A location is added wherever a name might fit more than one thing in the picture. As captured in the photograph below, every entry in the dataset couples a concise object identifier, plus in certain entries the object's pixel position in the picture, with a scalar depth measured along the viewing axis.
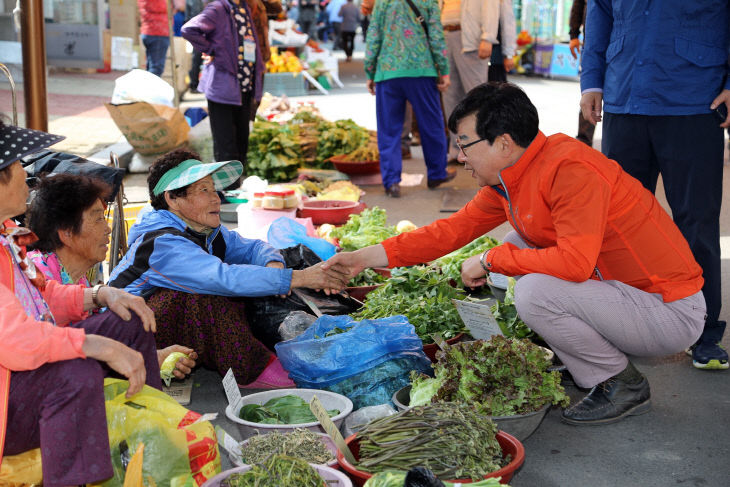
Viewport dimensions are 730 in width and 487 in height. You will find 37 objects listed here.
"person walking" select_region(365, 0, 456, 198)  7.72
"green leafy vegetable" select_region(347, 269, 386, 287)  4.91
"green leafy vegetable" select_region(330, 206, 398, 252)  5.43
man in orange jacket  3.18
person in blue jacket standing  3.85
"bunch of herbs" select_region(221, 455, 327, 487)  2.30
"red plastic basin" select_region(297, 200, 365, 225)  6.58
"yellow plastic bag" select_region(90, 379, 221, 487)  2.45
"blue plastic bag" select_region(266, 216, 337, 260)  4.94
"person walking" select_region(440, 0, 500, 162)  8.59
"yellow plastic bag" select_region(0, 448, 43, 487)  2.42
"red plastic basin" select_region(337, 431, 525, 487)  2.47
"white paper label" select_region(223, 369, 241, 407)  3.06
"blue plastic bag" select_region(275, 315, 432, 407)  3.38
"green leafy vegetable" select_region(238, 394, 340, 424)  3.09
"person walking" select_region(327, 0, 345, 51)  30.57
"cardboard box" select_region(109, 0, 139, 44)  12.02
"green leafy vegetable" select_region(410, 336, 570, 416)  3.01
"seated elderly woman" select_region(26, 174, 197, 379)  3.34
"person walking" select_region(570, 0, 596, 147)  8.15
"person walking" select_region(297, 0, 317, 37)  30.08
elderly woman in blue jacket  3.63
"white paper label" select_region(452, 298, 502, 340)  3.41
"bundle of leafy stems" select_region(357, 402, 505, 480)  2.44
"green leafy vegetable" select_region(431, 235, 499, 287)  4.95
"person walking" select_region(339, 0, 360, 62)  28.17
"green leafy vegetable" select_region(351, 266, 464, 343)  3.90
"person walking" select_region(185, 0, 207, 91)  15.93
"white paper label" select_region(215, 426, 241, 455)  2.65
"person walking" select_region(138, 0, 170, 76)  12.63
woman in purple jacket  7.34
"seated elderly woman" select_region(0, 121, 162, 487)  2.24
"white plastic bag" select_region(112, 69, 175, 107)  8.49
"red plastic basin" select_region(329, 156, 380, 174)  8.95
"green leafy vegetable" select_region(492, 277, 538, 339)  3.83
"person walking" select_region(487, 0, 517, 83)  8.91
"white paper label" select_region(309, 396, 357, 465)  2.57
